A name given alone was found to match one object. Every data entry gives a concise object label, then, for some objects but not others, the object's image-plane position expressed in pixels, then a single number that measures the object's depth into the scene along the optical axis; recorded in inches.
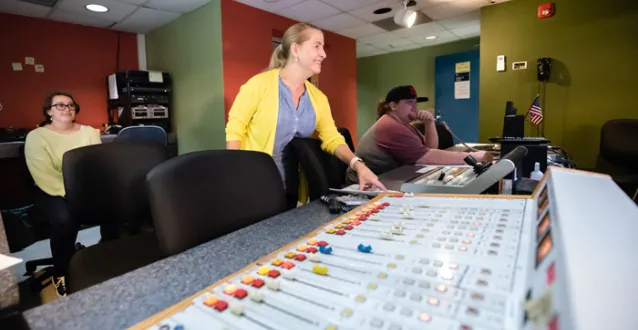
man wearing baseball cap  81.4
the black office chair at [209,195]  33.7
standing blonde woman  61.9
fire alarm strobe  151.8
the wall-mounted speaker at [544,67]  154.1
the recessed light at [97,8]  151.3
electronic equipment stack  165.9
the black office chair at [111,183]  62.7
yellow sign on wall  237.9
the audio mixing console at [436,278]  12.0
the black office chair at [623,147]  124.6
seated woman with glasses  80.3
